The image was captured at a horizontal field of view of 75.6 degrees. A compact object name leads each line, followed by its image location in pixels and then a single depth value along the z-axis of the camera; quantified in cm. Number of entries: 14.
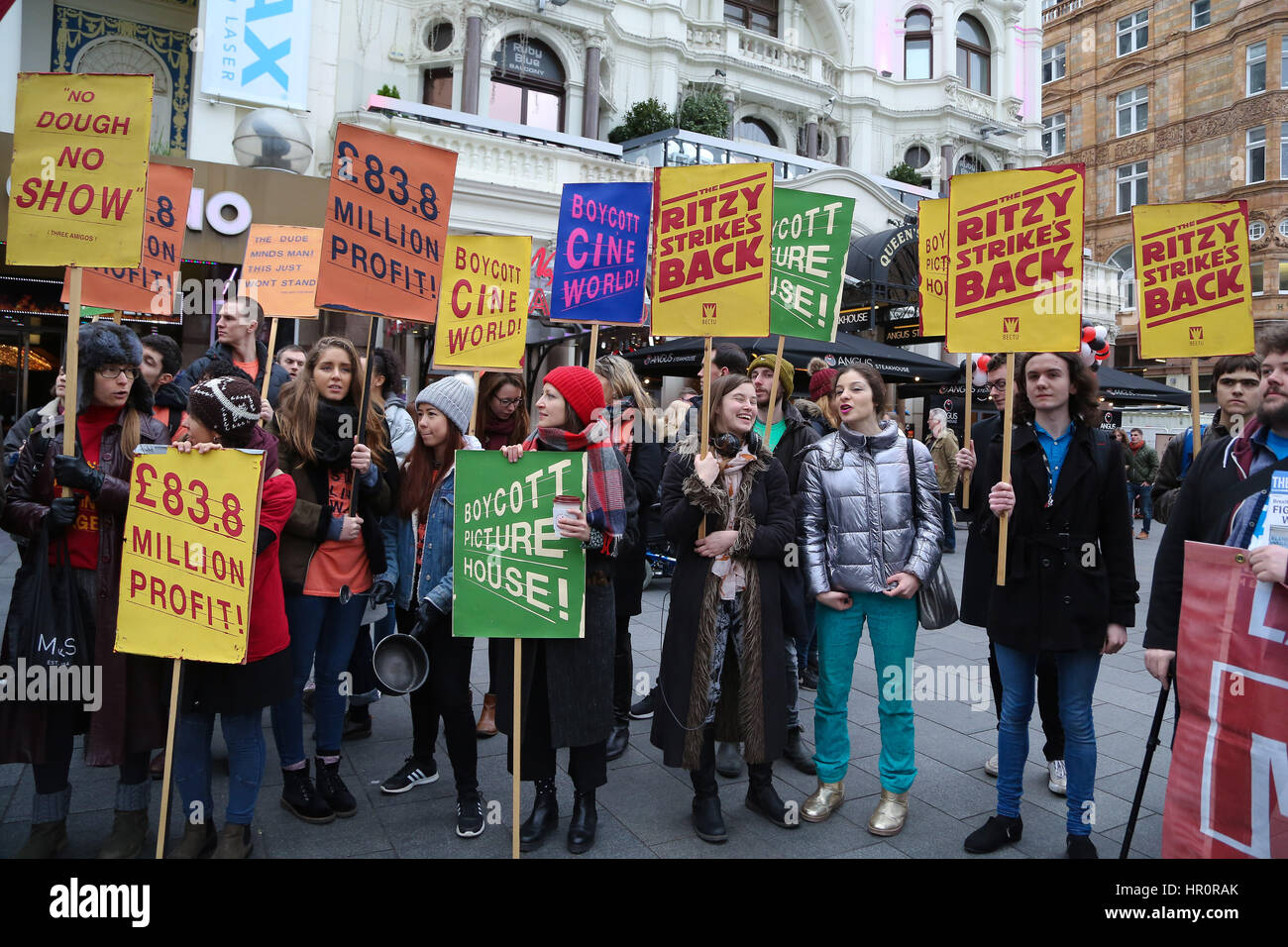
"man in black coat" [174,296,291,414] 480
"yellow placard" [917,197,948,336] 552
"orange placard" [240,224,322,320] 604
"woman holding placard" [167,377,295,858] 309
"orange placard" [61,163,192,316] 537
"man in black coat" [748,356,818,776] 398
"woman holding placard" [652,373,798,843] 361
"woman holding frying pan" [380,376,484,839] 358
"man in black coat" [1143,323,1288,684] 272
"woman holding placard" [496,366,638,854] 339
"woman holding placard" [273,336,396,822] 363
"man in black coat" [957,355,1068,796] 386
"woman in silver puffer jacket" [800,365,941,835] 366
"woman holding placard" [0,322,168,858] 314
